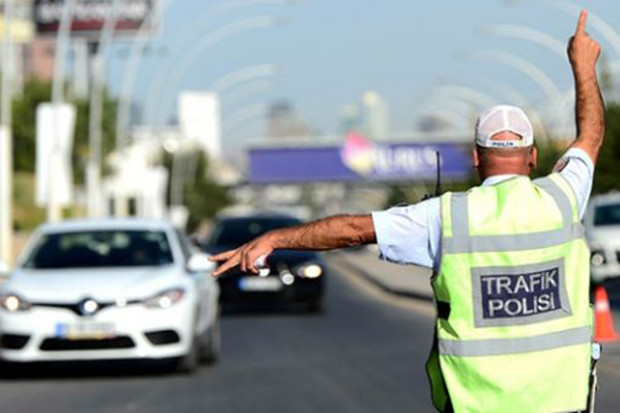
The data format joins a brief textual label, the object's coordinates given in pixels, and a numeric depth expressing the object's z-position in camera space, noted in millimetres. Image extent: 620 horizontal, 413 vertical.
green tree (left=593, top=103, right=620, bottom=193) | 58750
